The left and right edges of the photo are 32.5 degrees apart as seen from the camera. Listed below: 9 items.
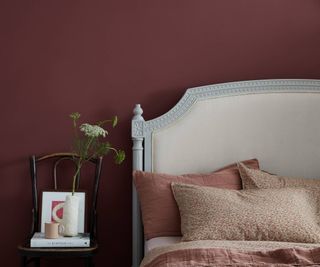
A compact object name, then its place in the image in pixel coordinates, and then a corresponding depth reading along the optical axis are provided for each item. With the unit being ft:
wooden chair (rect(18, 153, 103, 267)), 9.71
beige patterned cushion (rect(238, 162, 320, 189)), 10.19
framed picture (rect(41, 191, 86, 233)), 10.60
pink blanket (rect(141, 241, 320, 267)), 6.98
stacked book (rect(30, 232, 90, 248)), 9.77
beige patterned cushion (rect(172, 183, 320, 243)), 8.93
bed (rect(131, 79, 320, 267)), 11.07
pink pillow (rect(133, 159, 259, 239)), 9.97
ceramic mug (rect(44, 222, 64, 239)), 9.89
